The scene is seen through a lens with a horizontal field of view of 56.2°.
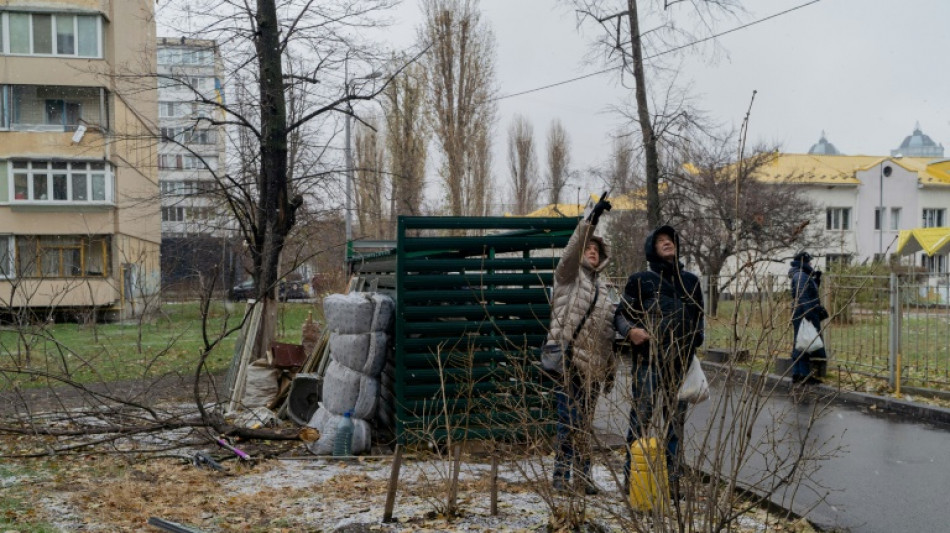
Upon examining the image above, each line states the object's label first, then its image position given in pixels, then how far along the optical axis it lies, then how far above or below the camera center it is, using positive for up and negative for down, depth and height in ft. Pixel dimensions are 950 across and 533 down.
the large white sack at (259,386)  30.19 -4.85
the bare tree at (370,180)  52.54 +3.90
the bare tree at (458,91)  113.29 +19.55
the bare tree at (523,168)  169.68 +14.69
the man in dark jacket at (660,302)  18.04 -1.23
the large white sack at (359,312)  23.97 -1.85
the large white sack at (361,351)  24.02 -2.89
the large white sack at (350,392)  24.02 -4.02
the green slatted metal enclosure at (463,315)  23.45 -1.93
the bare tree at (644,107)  56.34 +8.73
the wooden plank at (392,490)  17.02 -4.73
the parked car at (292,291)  107.49 -6.85
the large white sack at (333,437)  24.03 -5.23
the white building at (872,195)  164.04 +9.26
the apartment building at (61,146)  108.27 +12.07
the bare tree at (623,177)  95.49 +7.39
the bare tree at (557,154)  174.19 +17.93
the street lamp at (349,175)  43.50 +3.76
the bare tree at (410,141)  106.73 +13.80
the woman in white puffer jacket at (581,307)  17.60 -1.36
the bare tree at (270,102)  40.09 +6.86
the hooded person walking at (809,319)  37.89 -3.58
